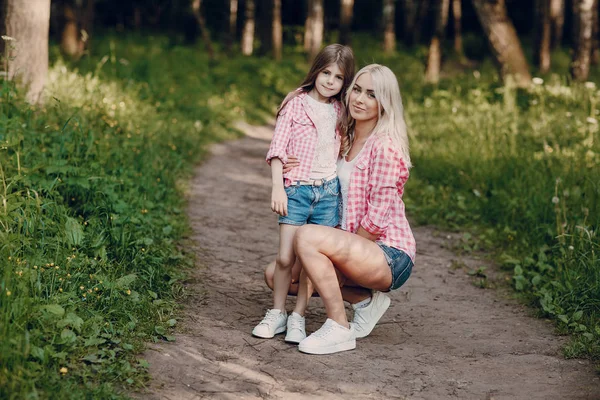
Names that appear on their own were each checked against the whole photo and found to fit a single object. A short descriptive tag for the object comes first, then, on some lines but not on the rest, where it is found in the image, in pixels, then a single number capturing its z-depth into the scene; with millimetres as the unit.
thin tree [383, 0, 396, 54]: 22972
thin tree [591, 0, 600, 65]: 17412
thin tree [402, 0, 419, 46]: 25984
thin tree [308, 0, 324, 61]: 17625
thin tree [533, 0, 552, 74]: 15578
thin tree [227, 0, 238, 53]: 19667
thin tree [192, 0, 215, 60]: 17144
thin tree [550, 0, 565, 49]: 19098
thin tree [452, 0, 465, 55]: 22031
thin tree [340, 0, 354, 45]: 17062
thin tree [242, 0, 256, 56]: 20262
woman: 4137
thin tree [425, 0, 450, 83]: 14281
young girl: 4355
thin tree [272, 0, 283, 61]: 18348
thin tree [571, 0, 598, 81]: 10250
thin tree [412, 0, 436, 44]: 24495
